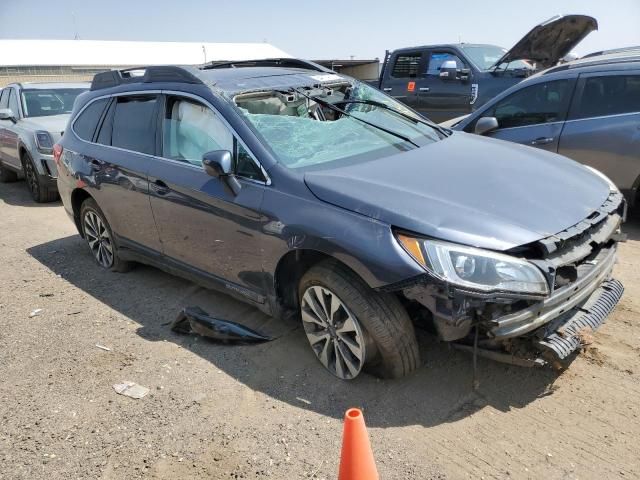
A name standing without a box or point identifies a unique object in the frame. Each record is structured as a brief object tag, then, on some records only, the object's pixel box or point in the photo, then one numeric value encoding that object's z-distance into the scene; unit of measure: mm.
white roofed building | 31312
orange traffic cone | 2086
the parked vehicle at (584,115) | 5152
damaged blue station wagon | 2594
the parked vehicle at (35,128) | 8109
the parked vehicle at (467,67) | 8039
